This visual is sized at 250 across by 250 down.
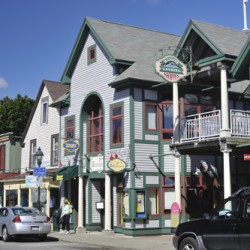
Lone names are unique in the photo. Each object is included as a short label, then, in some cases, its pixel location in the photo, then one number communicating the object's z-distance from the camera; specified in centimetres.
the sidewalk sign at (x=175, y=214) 1888
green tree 4638
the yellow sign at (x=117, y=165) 2147
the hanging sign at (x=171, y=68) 1881
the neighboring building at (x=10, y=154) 3491
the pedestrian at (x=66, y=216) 2361
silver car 1959
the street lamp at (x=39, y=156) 2490
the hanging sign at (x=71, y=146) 2477
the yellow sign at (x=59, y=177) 2490
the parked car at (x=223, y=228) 1127
